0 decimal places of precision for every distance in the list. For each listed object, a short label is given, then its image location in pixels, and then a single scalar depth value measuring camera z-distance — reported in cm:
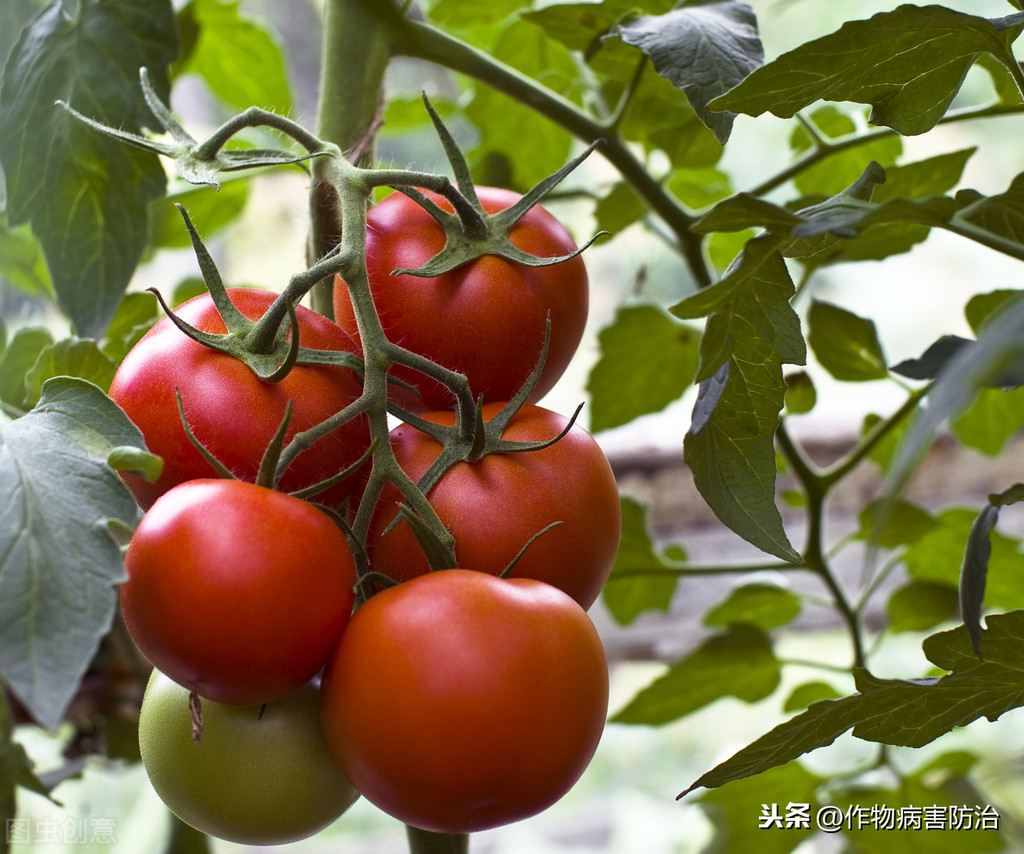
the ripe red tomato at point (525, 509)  74
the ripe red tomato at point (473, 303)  76
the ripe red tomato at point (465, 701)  70
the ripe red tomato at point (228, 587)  70
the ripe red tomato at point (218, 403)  73
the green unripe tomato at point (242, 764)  73
